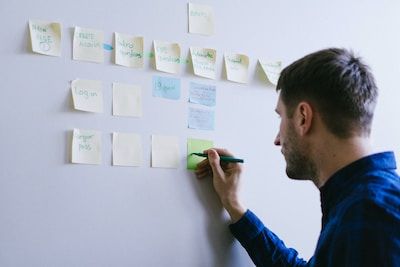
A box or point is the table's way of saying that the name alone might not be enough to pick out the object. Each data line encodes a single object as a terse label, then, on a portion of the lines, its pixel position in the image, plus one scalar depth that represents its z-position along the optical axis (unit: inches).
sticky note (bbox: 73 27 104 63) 44.3
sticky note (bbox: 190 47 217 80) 49.9
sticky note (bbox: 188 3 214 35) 50.3
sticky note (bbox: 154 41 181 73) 47.9
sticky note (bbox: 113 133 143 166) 45.1
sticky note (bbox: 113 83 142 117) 45.6
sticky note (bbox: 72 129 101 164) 43.3
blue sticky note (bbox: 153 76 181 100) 47.8
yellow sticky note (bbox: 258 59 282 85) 54.1
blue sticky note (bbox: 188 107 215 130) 49.5
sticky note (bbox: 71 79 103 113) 43.7
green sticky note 48.9
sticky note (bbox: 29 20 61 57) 42.5
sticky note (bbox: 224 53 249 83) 51.8
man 32.7
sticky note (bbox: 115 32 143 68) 46.0
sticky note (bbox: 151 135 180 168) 47.0
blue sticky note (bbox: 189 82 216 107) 49.7
